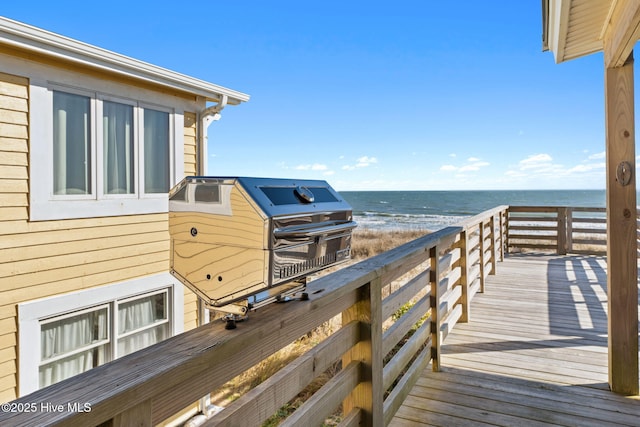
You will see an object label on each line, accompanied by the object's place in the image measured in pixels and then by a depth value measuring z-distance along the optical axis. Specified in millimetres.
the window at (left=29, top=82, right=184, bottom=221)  2986
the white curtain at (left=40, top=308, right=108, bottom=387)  3066
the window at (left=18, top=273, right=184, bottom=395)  2949
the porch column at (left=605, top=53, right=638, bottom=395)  2027
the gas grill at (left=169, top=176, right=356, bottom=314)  751
